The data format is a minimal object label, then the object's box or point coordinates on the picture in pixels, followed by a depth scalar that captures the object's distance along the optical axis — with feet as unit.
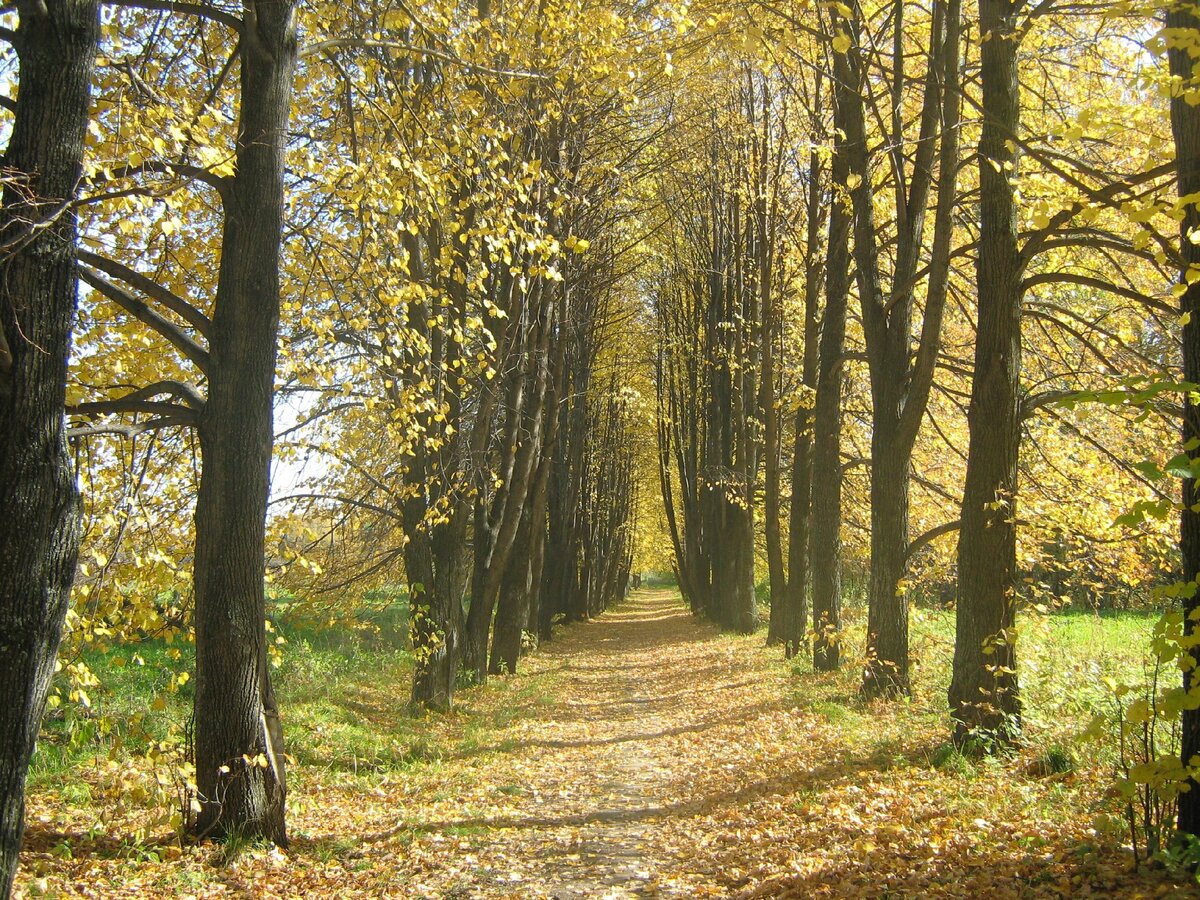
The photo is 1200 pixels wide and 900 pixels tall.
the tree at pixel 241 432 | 19.92
